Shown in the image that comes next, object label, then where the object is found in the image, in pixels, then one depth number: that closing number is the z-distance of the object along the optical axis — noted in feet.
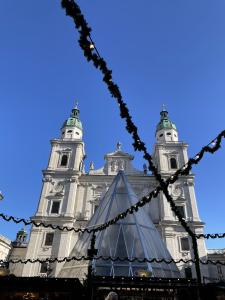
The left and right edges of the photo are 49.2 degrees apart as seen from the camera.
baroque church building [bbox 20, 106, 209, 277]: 98.16
